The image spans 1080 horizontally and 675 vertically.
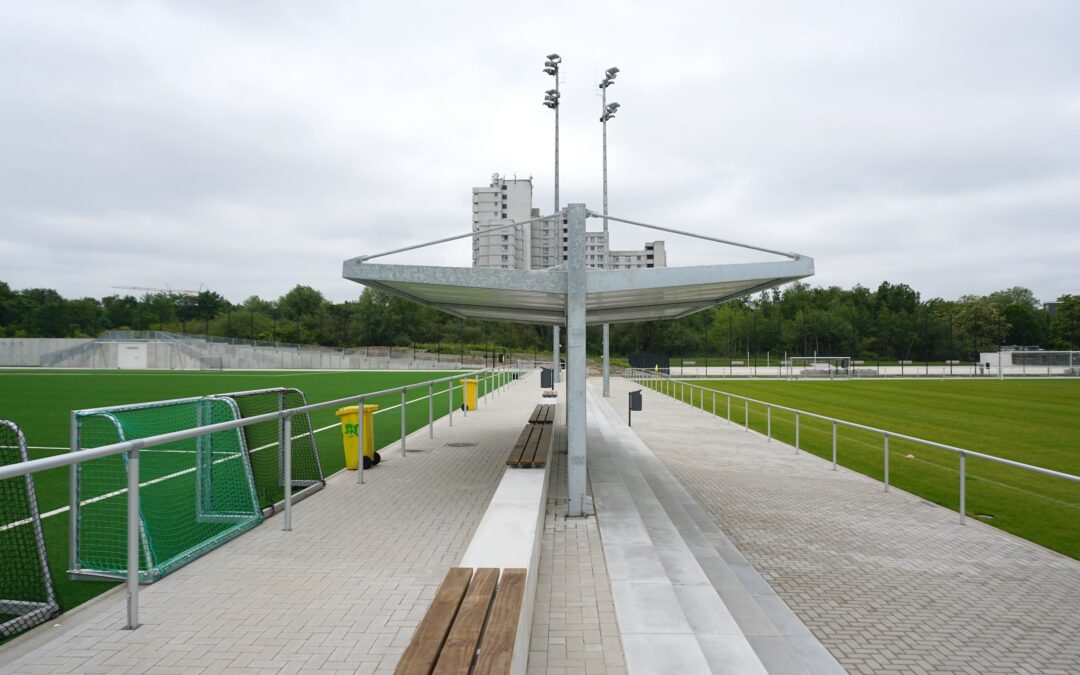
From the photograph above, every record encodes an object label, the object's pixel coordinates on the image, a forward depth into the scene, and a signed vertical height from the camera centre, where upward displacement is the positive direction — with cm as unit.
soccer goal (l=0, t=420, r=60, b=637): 388 -165
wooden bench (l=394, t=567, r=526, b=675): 274 -137
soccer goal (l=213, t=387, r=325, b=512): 698 -137
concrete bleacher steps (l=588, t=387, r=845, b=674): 363 -179
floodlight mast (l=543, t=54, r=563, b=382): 2102 +933
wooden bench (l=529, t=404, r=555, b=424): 1226 -141
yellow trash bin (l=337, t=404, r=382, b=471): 902 -128
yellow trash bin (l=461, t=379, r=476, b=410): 1818 -140
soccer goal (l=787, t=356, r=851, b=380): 4966 -204
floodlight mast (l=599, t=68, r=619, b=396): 2148 +862
